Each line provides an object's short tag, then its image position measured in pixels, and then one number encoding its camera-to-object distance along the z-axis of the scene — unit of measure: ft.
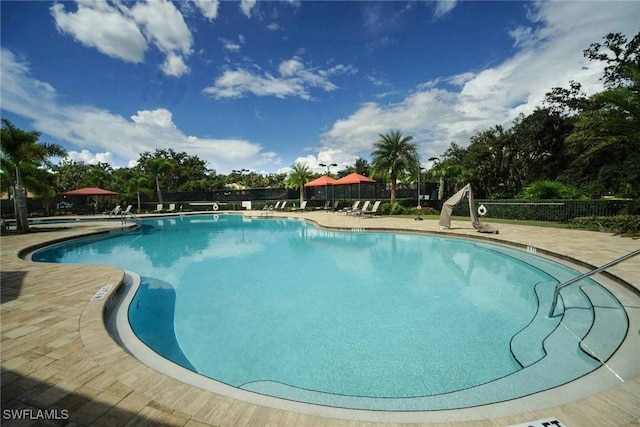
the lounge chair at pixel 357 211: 58.72
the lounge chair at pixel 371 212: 56.92
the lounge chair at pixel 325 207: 80.56
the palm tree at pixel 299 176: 88.48
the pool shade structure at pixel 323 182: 74.19
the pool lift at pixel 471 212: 34.37
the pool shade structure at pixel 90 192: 75.77
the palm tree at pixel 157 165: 98.02
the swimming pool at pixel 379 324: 9.37
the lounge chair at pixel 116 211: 73.41
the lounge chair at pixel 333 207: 77.43
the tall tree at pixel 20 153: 40.57
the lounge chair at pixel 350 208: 64.57
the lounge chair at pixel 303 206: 80.79
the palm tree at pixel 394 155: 59.93
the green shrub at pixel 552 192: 45.29
